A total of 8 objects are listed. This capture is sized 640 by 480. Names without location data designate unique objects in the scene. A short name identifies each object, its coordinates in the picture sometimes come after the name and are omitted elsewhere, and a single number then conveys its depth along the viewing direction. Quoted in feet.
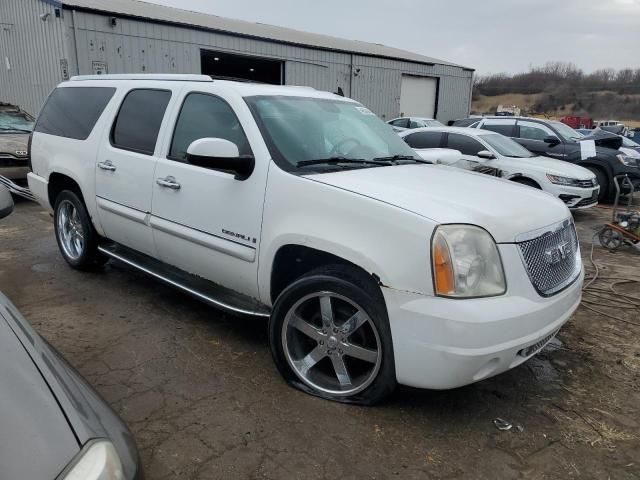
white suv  8.15
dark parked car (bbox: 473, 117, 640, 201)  34.45
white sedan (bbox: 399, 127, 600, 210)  27.96
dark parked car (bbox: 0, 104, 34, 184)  28.02
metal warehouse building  43.57
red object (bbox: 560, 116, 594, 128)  136.05
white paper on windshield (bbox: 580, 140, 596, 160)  33.91
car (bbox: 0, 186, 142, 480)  4.06
